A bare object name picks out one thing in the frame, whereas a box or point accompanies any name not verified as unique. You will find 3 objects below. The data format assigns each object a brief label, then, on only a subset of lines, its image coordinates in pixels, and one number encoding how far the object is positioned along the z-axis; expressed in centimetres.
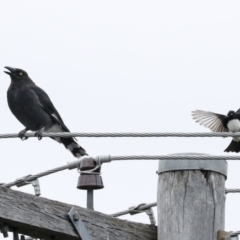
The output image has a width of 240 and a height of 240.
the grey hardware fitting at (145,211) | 1009
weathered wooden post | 909
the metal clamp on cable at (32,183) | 938
